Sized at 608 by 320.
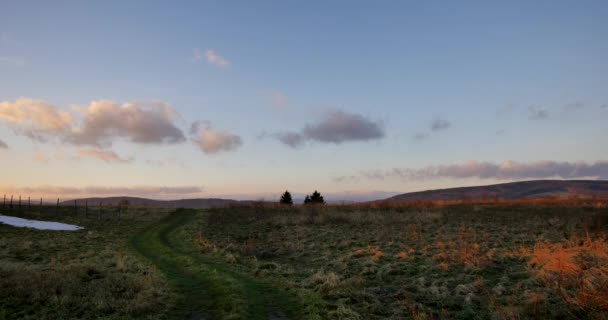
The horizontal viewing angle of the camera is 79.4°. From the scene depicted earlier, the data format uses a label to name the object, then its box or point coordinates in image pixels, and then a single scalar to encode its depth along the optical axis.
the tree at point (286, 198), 66.67
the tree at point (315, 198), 68.94
